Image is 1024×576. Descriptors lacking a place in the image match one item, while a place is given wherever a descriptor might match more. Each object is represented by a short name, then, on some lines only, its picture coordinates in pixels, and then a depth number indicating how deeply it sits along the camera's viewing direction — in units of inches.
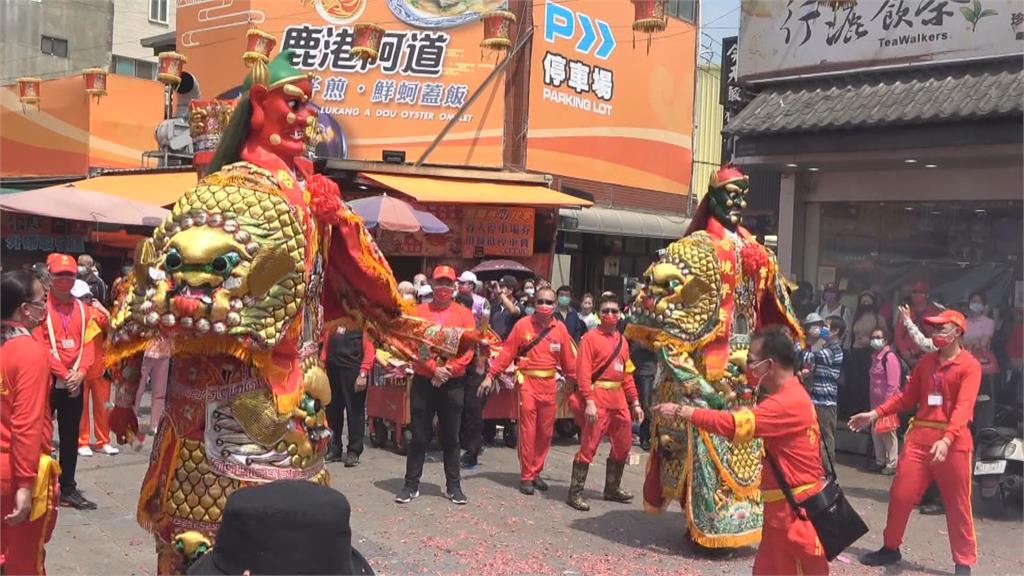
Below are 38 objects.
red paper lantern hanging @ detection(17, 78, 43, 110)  815.1
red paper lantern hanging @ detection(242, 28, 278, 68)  580.4
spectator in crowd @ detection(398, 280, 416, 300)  382.9
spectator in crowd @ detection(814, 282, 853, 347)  424.5
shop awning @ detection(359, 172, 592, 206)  546.9
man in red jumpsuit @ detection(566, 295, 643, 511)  313.3
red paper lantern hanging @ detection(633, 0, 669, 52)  598.2
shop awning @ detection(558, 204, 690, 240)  674.8
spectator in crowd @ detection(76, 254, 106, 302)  425.7
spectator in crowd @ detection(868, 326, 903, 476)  370.6
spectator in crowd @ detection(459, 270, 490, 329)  397.4
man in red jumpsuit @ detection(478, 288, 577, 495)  328.2
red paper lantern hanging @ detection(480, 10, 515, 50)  598.5
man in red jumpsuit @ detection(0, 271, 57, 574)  154.1
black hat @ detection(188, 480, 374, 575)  89.7
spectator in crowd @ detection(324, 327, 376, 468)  363.3
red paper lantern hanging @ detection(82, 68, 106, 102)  773.3
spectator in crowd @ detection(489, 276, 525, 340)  432.5
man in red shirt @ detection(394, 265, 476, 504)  298.0
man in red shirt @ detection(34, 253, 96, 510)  274.5
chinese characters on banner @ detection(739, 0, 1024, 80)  364.5
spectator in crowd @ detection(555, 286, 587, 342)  430.3
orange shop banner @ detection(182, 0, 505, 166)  668.7
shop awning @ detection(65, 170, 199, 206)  510.9
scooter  319.9
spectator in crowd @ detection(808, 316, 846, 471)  366.0
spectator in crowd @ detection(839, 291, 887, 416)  408.5
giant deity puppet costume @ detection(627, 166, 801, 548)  253.3
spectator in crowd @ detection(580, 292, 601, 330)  455.2
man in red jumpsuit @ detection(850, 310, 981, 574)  248.5
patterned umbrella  469.4
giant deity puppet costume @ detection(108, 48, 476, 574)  139.5
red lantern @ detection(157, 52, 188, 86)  644.1
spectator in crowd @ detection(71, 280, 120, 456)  295.0
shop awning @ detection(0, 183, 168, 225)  413.7
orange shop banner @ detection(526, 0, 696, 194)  681.6
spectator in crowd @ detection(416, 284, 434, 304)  374.9
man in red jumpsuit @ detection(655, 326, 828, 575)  175.0
